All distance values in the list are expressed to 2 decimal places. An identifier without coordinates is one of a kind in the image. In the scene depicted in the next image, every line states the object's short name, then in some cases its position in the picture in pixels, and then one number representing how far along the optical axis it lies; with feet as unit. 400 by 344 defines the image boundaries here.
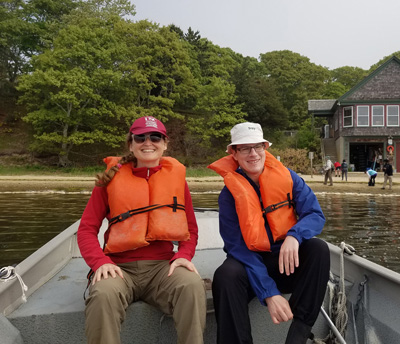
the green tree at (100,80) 75.41
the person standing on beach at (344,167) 68.92
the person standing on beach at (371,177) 58.34
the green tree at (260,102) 102.44
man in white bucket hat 6.30
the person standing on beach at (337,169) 77.82
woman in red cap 6.17
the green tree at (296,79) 128.88
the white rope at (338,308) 7.38
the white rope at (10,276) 7.04
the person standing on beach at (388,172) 53.21
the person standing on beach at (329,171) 56.49
